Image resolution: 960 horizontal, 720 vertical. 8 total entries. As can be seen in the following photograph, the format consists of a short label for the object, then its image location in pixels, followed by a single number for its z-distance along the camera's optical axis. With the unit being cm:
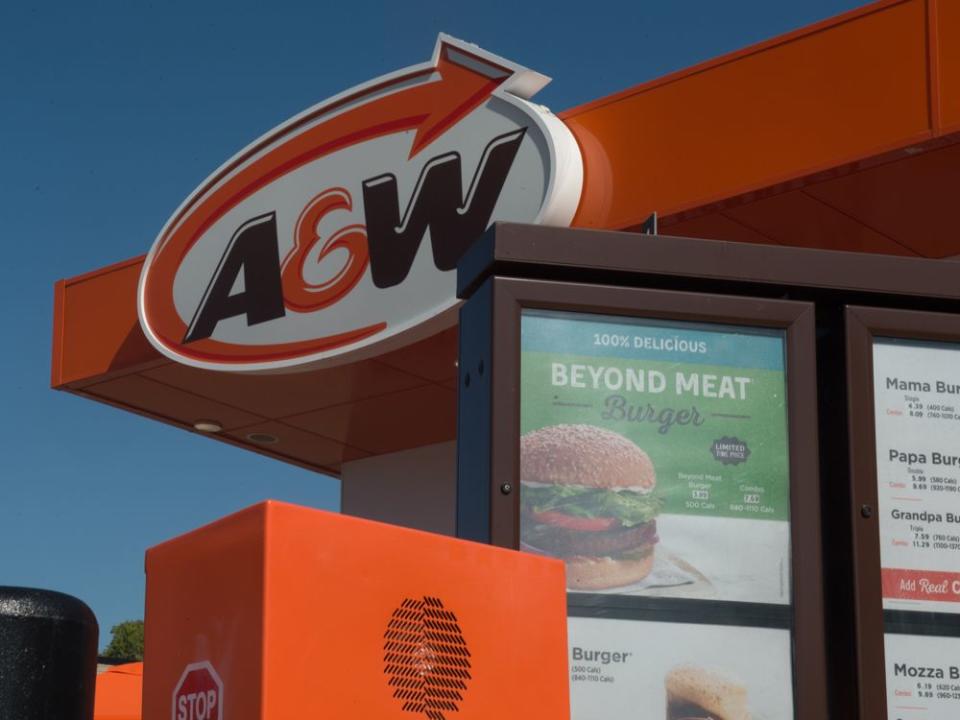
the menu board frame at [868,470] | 349
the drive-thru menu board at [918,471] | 358
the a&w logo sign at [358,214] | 916
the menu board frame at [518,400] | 347
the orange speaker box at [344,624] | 225
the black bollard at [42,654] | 228
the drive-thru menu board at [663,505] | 344
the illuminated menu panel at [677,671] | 340
